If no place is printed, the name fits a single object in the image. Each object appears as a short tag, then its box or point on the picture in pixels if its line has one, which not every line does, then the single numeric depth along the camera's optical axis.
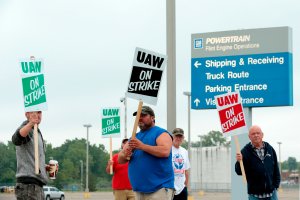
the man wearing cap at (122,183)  15.65
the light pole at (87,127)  79.44
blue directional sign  21.12
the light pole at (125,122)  47.40
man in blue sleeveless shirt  9.70
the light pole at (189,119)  52.89
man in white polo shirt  14.24
